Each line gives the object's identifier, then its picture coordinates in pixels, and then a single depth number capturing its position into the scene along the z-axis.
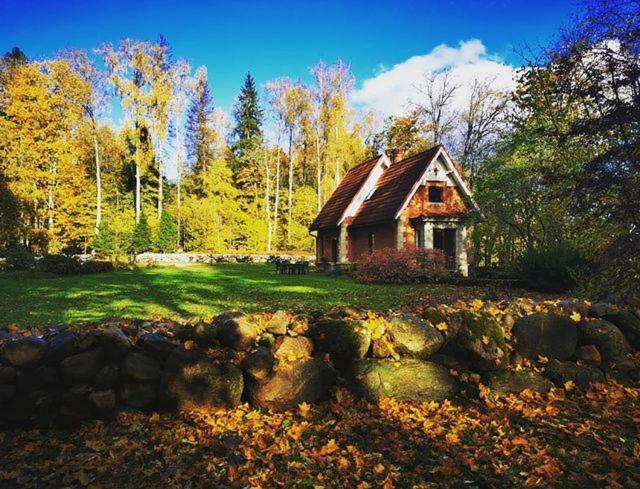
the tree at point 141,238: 33.94
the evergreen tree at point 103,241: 32.16
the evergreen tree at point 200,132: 43.25
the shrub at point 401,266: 16.84
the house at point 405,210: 21.38
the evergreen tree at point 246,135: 43.84
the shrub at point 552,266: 13.28
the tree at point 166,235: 34.84
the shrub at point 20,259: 20.20
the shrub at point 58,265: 19.38
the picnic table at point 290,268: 21.59
